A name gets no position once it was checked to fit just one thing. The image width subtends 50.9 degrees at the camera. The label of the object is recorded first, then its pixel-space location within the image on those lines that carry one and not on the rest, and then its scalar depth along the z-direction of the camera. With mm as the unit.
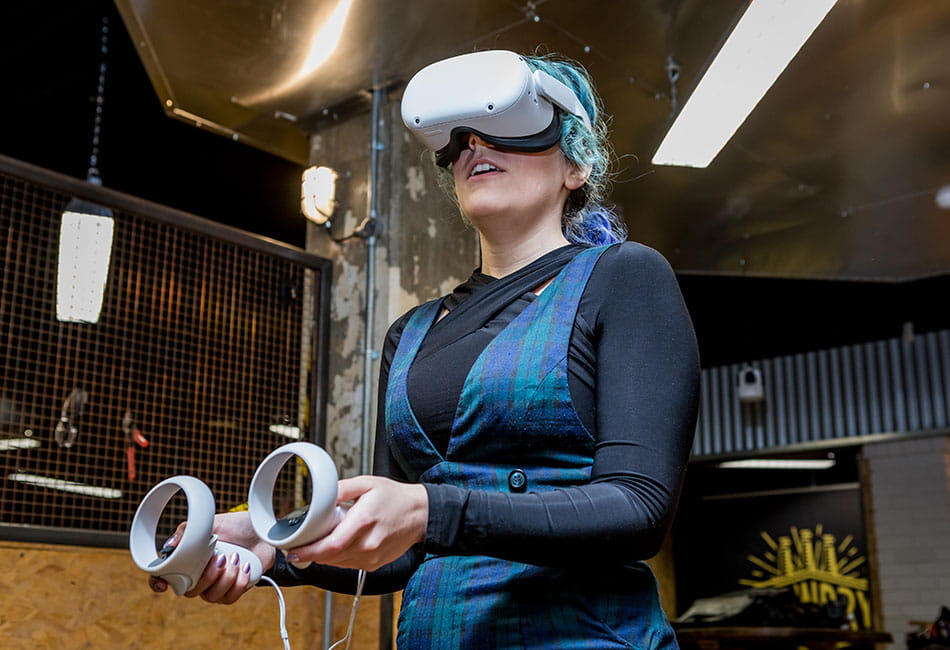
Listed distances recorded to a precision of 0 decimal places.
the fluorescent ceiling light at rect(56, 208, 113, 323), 3342
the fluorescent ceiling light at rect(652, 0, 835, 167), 3331
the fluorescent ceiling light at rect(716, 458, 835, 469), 10188
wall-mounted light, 4227
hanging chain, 5229
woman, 743
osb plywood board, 2773
